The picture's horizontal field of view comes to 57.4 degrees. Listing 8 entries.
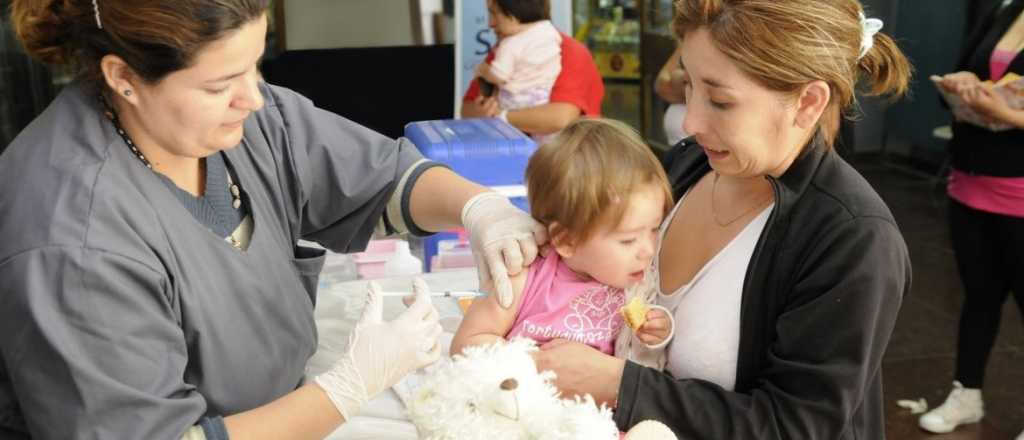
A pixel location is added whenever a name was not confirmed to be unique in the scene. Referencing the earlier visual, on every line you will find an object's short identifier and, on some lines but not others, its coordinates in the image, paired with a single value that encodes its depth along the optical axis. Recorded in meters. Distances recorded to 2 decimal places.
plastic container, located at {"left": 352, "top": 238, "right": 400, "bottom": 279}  2.51
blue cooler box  2.59
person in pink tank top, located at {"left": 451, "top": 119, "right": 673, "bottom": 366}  1.50
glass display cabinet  7.32
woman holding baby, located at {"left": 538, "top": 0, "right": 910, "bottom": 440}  1.33
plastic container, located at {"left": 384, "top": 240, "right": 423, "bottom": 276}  2.52
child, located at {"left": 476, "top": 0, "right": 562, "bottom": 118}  3.56
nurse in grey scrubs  1.19
